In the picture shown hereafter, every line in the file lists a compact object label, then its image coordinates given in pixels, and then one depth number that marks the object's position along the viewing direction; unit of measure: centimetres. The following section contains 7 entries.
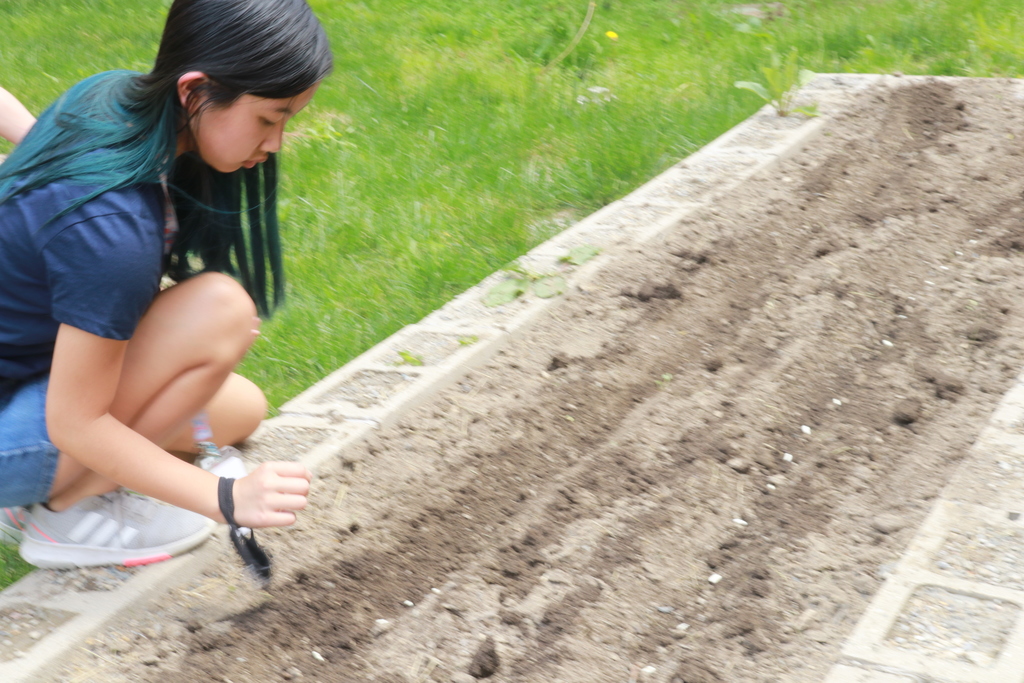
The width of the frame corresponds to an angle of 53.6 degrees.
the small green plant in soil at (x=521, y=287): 342
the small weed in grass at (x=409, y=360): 307
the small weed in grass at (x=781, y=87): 478
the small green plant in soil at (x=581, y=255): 363
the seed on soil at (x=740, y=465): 268
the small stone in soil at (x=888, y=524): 241
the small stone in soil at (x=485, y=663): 210
